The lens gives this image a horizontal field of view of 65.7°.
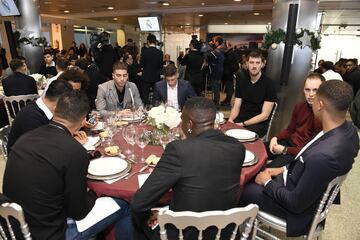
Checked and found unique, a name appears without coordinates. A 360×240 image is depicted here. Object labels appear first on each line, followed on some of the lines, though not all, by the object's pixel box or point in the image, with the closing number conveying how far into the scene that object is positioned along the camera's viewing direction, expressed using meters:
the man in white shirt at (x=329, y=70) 5.06
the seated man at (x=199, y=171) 1.26
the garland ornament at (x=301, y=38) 4.25
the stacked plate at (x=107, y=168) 1.72
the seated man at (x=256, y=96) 3.32
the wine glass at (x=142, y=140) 2.06
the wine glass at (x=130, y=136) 2.11
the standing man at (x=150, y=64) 6.02
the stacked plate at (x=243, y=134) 2.38
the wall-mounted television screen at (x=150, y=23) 10.57
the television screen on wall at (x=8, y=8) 6.09
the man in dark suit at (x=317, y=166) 1.47
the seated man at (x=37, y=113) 2.12
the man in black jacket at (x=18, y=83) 4.09
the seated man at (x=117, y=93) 3.25
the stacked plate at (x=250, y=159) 1.93
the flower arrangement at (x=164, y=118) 2.10
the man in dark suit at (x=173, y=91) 3.61
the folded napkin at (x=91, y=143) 2.14
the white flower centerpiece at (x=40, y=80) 5.15
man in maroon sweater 2.52
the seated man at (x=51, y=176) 1.38
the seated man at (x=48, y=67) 6.32
